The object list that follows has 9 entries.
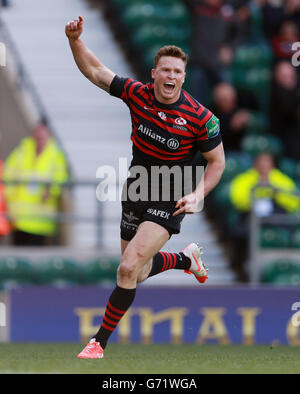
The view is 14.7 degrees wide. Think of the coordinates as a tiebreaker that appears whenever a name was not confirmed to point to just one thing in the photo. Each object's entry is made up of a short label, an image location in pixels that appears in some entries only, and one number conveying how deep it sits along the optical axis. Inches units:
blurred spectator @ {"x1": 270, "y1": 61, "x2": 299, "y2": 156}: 529.5
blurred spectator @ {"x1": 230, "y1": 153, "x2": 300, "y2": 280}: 462.6
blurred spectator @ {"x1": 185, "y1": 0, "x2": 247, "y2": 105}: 527.2
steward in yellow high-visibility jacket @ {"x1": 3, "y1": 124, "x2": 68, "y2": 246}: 459.8
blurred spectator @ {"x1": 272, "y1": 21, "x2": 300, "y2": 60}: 553.6
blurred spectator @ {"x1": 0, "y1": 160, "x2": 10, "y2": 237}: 457.9
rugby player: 316.2
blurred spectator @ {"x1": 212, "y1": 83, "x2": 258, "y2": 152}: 512.4
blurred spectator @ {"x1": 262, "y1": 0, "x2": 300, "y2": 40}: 563.2
